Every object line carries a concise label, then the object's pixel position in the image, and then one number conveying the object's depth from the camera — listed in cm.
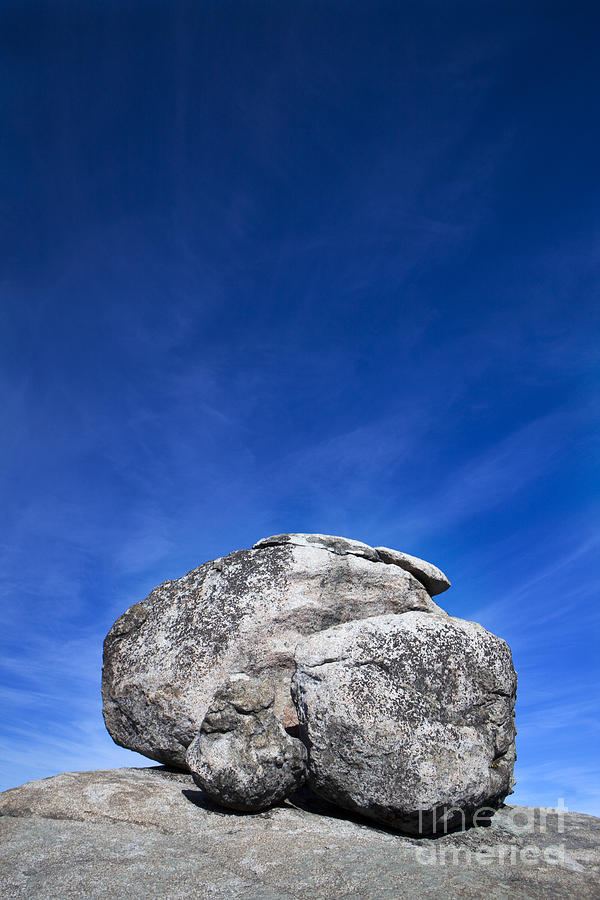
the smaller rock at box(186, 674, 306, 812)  856
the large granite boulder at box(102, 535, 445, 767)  1041
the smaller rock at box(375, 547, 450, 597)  1157
